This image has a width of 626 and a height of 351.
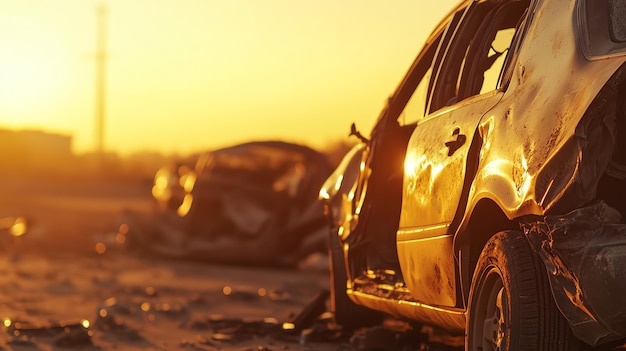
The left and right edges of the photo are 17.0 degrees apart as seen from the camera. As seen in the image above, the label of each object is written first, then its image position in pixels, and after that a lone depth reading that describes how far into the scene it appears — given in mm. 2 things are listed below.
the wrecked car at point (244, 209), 28327
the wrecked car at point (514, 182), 7683
